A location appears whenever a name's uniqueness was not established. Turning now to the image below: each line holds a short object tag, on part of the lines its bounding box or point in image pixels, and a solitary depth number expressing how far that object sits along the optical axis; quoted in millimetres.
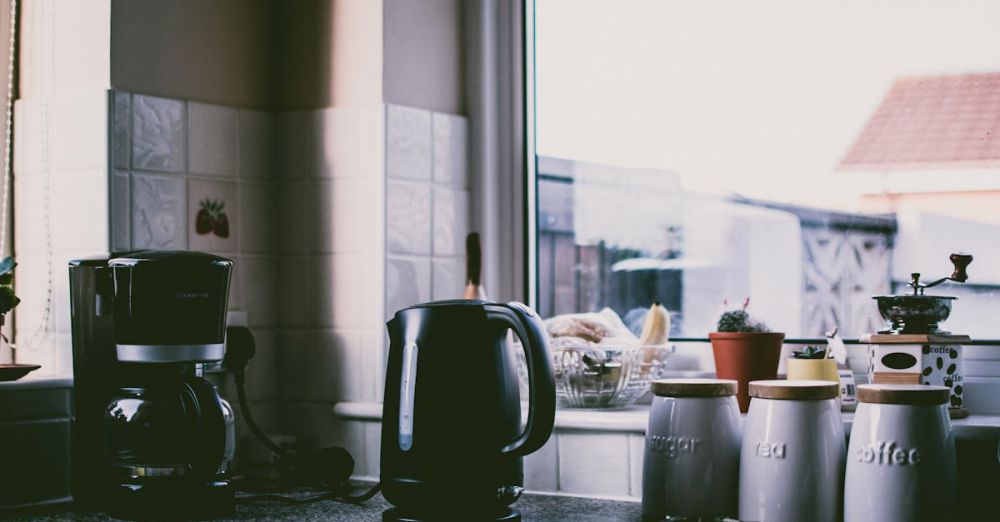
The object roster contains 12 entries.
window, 1715
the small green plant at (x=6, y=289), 1690
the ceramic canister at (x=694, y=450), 1395
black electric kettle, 1358
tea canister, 1309
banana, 1812
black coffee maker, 1492
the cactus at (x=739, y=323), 1666
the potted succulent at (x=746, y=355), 1634
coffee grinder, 1505
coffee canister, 1239
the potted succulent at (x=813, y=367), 1535
